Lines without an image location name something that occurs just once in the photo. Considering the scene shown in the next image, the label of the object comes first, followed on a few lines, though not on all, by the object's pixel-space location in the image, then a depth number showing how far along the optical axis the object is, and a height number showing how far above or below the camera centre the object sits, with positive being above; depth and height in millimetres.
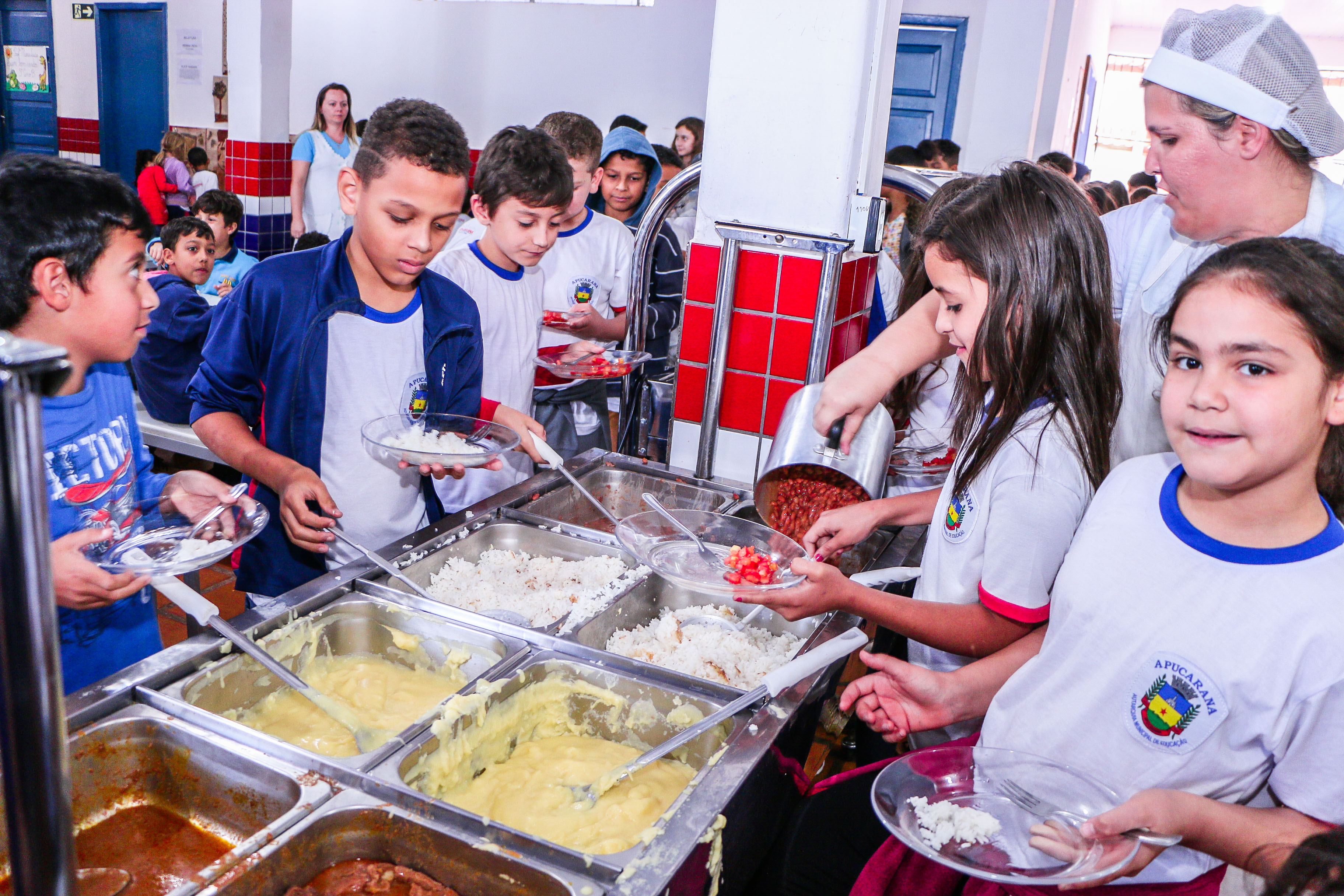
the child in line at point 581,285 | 2977 -283
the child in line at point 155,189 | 7520 -197
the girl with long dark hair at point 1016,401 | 1303 -223
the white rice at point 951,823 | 1054 -652
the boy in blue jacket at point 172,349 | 2904 -556
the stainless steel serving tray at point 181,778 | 1121 -720
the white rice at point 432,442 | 1739 -469
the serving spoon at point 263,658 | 1204 -646
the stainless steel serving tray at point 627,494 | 2152 -660
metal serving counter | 1025 -693
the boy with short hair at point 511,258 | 2346 -170
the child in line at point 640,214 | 3543 -53
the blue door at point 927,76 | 6527 +1052
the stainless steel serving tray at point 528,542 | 1837 -674
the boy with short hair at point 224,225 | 4355 -260
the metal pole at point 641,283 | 2324 -198
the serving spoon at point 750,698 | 1257 -659
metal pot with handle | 1781 -425
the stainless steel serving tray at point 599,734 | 1023 -701
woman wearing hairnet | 1558 +180
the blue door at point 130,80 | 8055 +701
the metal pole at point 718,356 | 2268 -345
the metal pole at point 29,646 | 410 -216
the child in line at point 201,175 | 7473 -57
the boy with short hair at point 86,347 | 1273 -263
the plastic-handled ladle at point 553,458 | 1887 -510
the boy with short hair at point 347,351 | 1717 -320
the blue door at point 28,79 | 9164 +707
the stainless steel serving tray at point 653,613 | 1628 -732
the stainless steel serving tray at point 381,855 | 1005 -726
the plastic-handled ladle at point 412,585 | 1546 -642
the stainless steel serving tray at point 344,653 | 1180 -692
